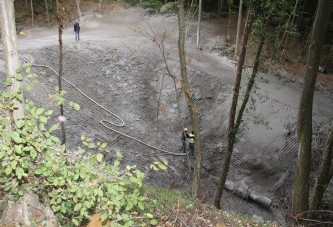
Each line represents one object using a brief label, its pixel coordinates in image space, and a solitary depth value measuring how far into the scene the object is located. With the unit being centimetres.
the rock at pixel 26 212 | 493
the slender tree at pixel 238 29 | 2051
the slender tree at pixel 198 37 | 2319
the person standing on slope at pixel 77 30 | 2030
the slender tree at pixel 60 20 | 1002
